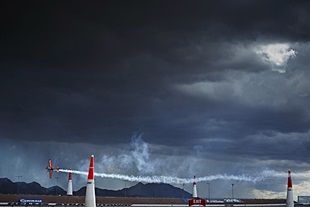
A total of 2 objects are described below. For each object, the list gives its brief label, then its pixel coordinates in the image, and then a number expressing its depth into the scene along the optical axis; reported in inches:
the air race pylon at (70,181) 7570.9
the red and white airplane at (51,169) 7549.2
